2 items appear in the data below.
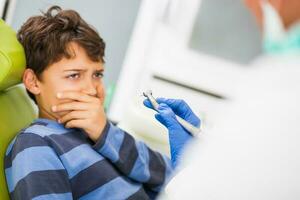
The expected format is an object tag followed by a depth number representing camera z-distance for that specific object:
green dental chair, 1.03
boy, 1.04
